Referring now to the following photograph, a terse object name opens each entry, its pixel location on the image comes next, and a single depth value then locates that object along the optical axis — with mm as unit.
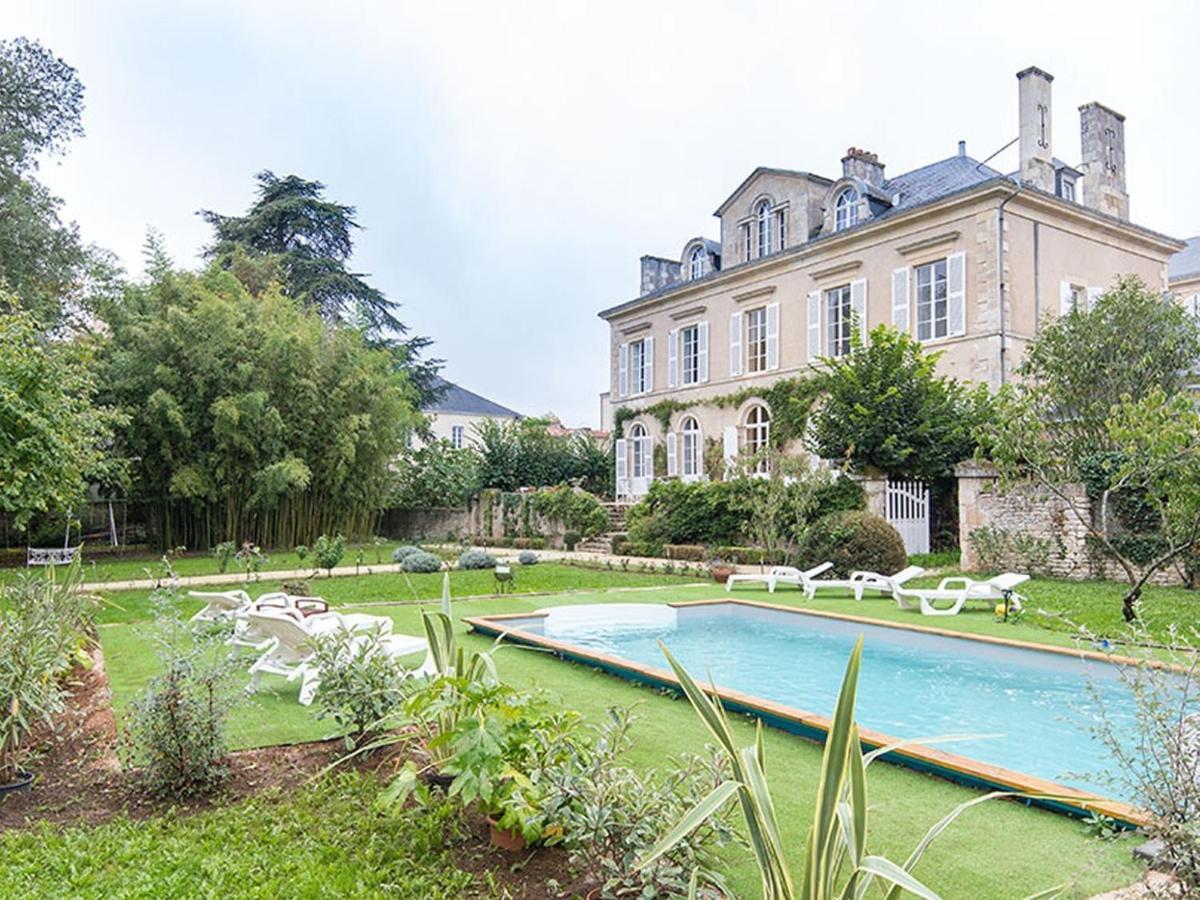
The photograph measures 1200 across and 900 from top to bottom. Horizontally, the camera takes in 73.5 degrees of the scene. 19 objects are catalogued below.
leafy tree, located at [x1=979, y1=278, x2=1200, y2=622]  7957
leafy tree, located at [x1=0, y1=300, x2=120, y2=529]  9320
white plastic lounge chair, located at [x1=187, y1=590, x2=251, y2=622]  6145
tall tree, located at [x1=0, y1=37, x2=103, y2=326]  17562
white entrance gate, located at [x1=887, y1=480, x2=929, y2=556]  15070
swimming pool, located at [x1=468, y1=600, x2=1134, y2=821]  4523
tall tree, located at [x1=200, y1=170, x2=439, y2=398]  27062
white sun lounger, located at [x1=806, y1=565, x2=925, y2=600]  10234
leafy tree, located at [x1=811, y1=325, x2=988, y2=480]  14727
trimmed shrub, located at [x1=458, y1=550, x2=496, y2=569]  14703
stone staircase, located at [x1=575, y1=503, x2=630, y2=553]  19547
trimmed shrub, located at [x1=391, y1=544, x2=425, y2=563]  14778
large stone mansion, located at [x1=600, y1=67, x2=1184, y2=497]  16719
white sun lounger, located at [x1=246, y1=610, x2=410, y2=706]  4898
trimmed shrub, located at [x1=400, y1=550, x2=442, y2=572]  13570
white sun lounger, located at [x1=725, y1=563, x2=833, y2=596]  11383
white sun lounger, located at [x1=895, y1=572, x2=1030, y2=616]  8930
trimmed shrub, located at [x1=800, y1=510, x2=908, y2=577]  13109
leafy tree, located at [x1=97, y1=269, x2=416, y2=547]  16922
